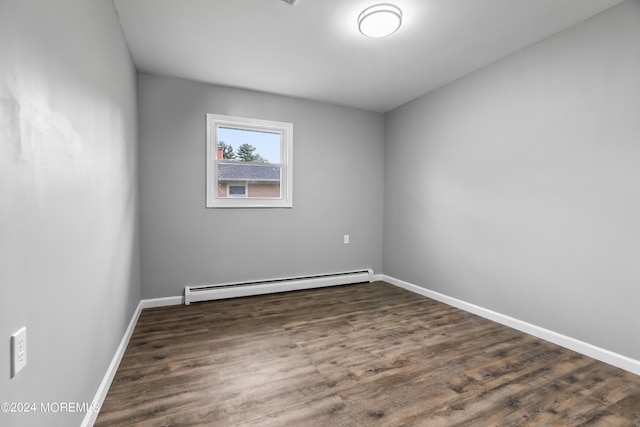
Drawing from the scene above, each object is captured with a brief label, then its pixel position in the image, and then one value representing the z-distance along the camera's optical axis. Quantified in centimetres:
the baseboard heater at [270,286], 339
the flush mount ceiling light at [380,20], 213
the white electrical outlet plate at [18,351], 82
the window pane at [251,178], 363
